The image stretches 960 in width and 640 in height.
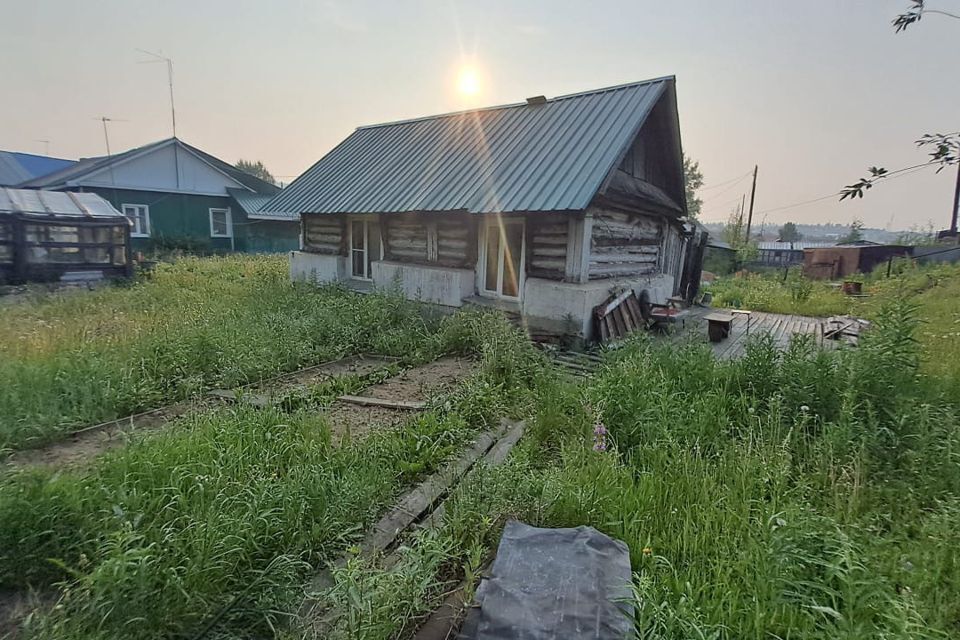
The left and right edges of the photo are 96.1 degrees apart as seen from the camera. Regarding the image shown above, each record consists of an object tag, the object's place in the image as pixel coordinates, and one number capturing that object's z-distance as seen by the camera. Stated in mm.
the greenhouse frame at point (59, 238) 11344
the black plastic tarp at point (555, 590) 1868
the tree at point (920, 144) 3043
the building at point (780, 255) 37231
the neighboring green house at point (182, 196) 19312
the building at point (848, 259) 22672
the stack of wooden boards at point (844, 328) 8289
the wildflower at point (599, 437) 3457
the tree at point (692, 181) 45591
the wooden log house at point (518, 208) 8155
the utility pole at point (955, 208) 23203
